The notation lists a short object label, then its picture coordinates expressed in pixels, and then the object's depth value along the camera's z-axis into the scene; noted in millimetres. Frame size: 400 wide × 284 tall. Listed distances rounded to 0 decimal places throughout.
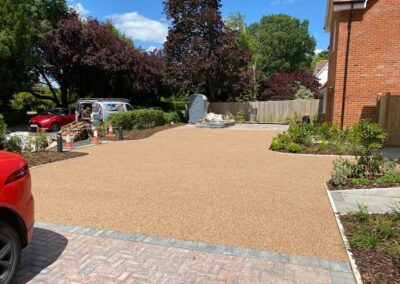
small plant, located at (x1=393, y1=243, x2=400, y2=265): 3826
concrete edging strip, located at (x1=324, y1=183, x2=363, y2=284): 3678
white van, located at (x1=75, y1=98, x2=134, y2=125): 19562
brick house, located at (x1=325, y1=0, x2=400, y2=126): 13375
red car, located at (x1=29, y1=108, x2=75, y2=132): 21655
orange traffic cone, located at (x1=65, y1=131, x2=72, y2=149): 13192
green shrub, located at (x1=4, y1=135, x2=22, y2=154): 10570
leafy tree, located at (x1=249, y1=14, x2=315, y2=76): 59125
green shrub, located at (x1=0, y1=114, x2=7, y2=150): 10157
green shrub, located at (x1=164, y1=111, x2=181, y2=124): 25466
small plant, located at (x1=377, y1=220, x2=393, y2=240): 4492
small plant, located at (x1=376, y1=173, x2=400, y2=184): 6859
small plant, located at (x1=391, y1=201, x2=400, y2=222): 4980
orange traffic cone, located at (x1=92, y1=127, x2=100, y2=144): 14766
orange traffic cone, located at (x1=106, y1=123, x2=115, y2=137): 17125
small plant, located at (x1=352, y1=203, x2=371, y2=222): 5180
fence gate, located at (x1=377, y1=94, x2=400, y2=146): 12734
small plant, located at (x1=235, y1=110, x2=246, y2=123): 29297
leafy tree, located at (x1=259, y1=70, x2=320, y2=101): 33500
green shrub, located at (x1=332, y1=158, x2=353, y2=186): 7195
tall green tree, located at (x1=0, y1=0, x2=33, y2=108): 21766
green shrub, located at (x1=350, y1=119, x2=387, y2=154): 7043
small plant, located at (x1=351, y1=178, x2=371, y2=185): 6961
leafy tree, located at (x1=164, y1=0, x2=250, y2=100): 26344
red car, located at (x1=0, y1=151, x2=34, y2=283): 3391
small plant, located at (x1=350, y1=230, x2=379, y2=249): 4312
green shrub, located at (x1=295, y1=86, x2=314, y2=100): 30859
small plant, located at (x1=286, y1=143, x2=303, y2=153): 11625
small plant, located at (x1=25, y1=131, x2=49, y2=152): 11655
